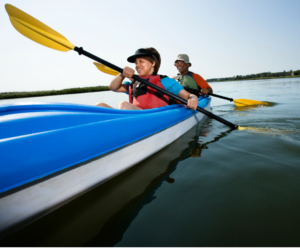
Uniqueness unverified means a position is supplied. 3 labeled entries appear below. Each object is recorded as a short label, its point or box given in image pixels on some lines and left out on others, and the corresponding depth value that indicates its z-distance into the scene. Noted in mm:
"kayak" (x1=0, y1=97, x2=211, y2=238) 913
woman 2426
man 4352
